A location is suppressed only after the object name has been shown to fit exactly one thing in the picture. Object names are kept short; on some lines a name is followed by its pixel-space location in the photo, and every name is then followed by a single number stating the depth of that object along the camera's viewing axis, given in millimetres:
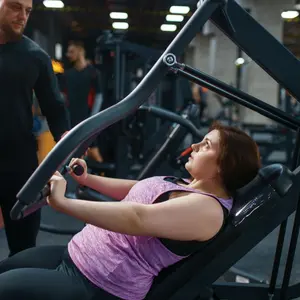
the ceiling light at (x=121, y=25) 10516
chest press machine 1236
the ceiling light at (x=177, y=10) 6280
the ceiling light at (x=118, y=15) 9266
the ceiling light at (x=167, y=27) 10320
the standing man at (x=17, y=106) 1756
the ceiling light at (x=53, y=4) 7743
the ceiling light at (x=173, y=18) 7855
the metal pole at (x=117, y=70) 4293
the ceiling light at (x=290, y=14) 9977
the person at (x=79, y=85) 4852
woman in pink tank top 1191
